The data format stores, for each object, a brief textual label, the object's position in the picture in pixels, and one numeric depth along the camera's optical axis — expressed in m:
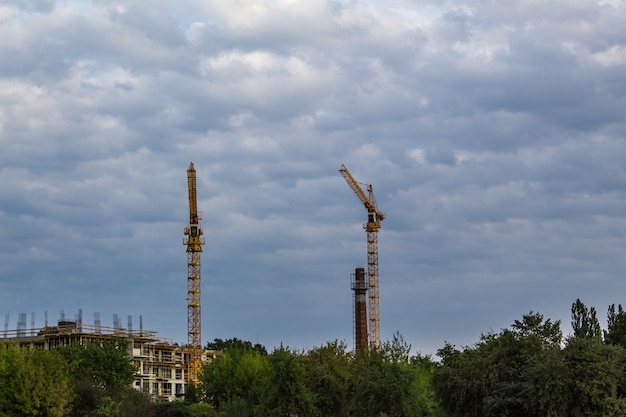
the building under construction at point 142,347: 153.88
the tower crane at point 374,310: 193.25
